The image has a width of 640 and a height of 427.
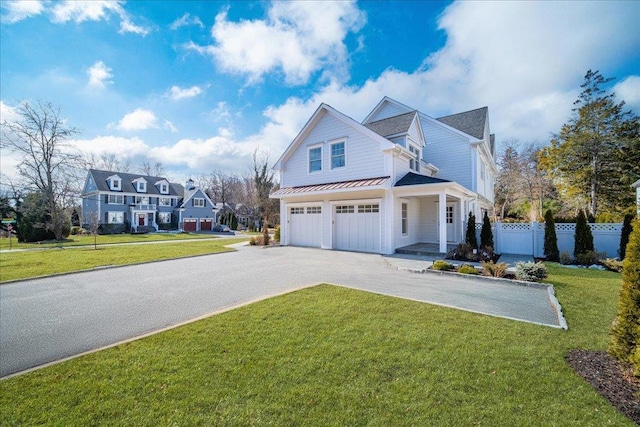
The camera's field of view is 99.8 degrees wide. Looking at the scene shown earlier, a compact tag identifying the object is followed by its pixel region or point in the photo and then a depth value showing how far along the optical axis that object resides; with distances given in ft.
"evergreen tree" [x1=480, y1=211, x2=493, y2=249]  43.21
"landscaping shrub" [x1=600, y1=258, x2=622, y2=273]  30.92
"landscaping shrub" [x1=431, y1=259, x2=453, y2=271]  29.71
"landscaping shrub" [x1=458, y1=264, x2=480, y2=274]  27.89
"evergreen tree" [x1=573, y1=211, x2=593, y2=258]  37.96
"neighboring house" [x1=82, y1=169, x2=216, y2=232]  118.73
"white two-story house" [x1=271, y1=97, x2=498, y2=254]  43.21
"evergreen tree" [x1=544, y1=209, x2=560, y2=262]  39.83
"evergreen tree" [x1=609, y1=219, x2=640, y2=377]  10.90
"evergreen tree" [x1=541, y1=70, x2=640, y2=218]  59.72
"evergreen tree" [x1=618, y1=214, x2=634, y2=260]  35.86
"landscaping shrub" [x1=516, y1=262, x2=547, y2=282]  25.21
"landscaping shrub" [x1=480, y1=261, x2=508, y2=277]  26.76
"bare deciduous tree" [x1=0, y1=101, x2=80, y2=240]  79.56
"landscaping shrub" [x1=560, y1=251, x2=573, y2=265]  36.94
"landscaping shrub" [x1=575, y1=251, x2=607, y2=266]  35.73
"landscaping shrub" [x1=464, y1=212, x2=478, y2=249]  43.06
